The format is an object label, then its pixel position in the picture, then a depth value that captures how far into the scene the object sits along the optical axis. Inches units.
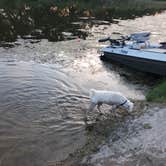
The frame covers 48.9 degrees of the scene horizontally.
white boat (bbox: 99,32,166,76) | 440.6
